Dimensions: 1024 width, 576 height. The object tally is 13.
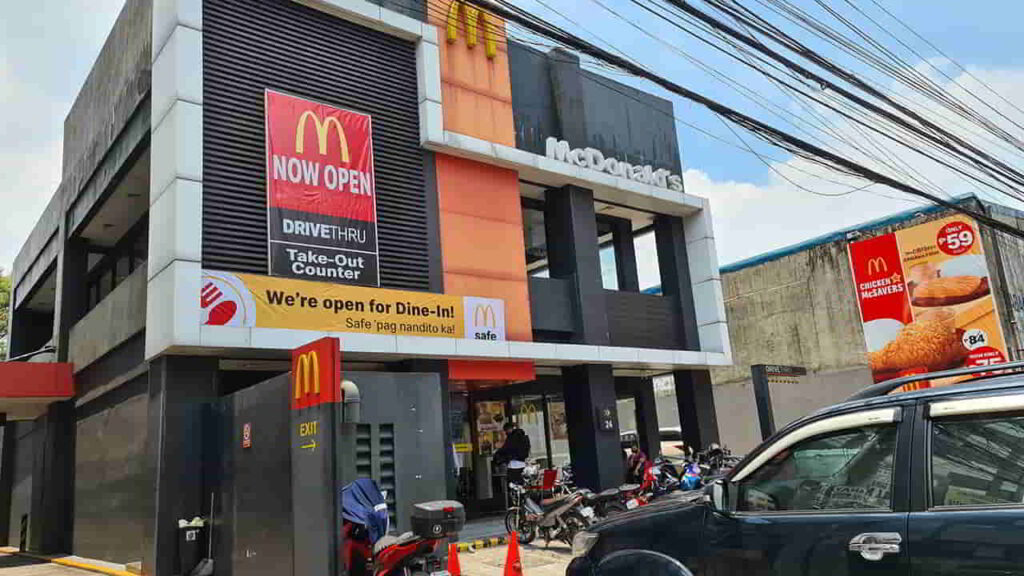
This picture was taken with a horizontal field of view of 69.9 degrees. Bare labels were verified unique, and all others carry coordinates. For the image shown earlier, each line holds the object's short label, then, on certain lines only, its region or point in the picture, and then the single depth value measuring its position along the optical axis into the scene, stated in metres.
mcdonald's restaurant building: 10.53
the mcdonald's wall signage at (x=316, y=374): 6.22
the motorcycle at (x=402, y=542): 5.64
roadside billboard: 22.06
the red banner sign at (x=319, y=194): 11.96
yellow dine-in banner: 11.00
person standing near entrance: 14.95
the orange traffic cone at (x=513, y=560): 8.05
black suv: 3.10
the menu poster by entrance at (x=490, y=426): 16.92
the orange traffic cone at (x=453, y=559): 7.73
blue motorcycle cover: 6.30
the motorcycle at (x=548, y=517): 10.63
